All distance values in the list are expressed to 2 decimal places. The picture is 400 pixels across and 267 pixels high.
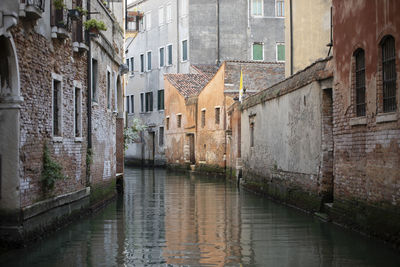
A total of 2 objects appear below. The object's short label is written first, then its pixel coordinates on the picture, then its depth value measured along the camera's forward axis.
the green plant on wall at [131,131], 33.26
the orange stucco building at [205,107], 31.05
